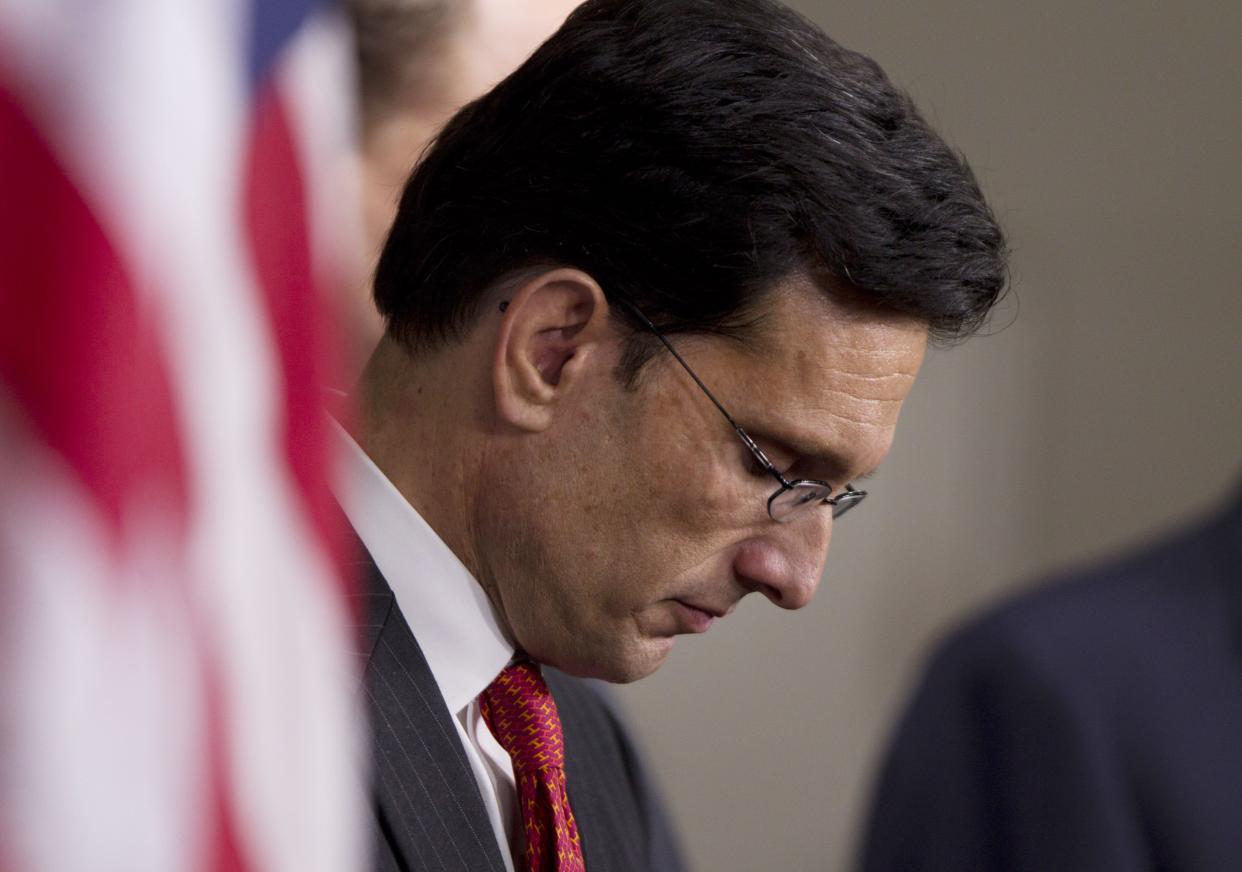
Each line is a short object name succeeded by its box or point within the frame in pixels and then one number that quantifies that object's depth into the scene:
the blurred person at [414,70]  5.59
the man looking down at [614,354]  5.34
